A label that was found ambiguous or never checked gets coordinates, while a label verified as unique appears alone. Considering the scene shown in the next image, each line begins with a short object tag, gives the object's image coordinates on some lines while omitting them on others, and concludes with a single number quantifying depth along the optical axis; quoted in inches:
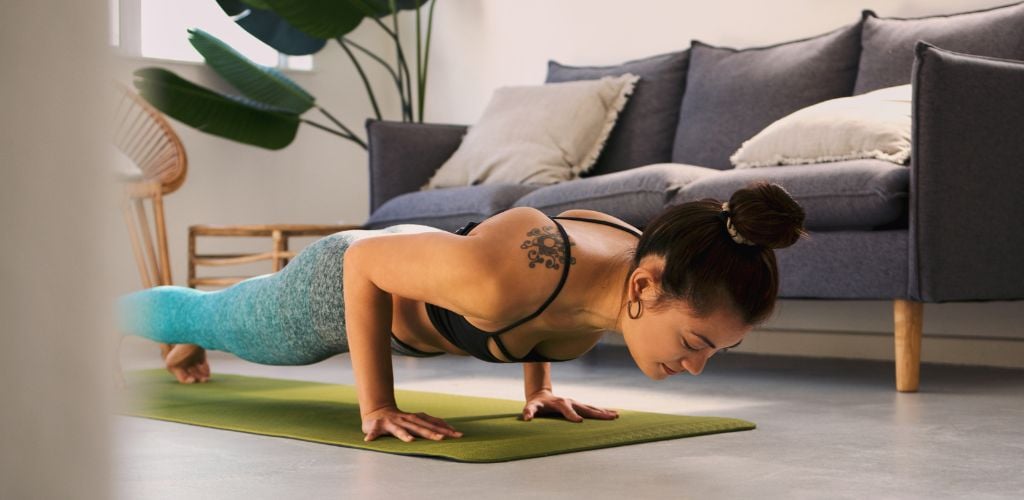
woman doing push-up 66.1
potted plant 183.6
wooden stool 170.2
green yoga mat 77.0
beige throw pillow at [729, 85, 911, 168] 116.6
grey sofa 108.8
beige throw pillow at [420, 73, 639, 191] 161.3
